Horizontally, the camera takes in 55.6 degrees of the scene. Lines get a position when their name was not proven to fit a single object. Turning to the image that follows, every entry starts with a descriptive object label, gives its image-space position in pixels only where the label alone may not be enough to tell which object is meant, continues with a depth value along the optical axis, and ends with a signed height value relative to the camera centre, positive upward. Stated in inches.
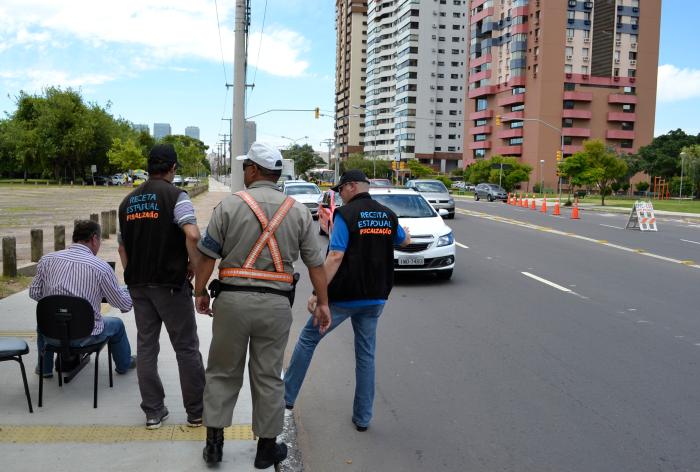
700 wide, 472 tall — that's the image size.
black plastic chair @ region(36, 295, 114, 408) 191.9 -44.3
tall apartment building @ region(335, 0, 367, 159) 6259.8 +963.9
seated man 205.0 -34.6
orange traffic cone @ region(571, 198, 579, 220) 1221.7 -66.0
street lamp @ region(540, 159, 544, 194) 3397.4 +22.4
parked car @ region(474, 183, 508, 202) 2236.7 -53.1
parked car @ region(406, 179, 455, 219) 1122.7 -31.8
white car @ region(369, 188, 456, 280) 450.3 -50.0
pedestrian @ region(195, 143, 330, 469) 153.7 -27.9
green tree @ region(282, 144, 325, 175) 6407.5 +157.9
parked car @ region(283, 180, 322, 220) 1054.4 -32.4
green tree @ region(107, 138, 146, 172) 3053.6 +59.1
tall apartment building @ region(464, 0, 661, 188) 3673.7 +594.7
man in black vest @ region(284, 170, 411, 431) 190.5 -31.0
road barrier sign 960.9 -50.1
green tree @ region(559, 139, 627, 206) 1893.5 +37.0
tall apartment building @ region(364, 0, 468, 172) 5191.9 +789.6
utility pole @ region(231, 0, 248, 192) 603.5 +74.5
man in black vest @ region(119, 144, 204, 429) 175.5 -27.7
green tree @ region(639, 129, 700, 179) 3307.1 +144.2
